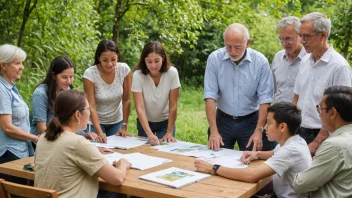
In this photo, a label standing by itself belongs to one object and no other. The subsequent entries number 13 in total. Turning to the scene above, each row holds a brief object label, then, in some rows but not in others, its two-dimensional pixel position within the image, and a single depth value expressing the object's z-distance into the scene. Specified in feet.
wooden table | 9.59
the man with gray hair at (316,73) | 12.55
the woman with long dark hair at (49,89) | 13.88
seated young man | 10.46
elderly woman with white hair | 12.84
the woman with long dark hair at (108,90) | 15.05
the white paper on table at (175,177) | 10.15
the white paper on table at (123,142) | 13.60
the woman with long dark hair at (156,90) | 14.71
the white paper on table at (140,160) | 11.54
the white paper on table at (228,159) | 11.62
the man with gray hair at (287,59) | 14.33
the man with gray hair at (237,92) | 14.40
